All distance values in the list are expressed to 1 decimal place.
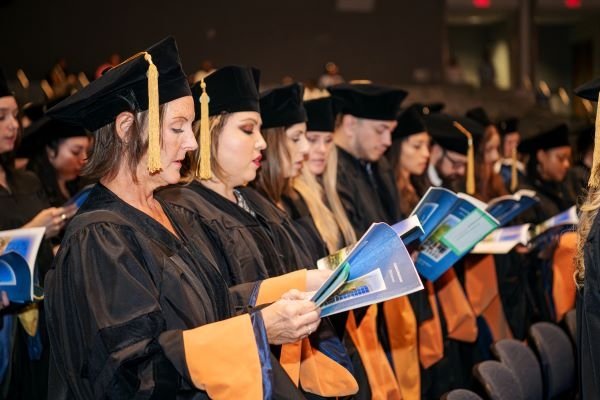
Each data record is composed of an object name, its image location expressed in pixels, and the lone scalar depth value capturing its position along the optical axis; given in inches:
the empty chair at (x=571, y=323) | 174.2
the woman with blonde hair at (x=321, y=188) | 180.7
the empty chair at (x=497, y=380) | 132.0
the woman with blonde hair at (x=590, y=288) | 105.3
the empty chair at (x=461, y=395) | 117.3
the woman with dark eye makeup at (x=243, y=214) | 127.4
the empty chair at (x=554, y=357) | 160.7
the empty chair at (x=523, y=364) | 148.6
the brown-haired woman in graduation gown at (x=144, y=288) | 94.7
